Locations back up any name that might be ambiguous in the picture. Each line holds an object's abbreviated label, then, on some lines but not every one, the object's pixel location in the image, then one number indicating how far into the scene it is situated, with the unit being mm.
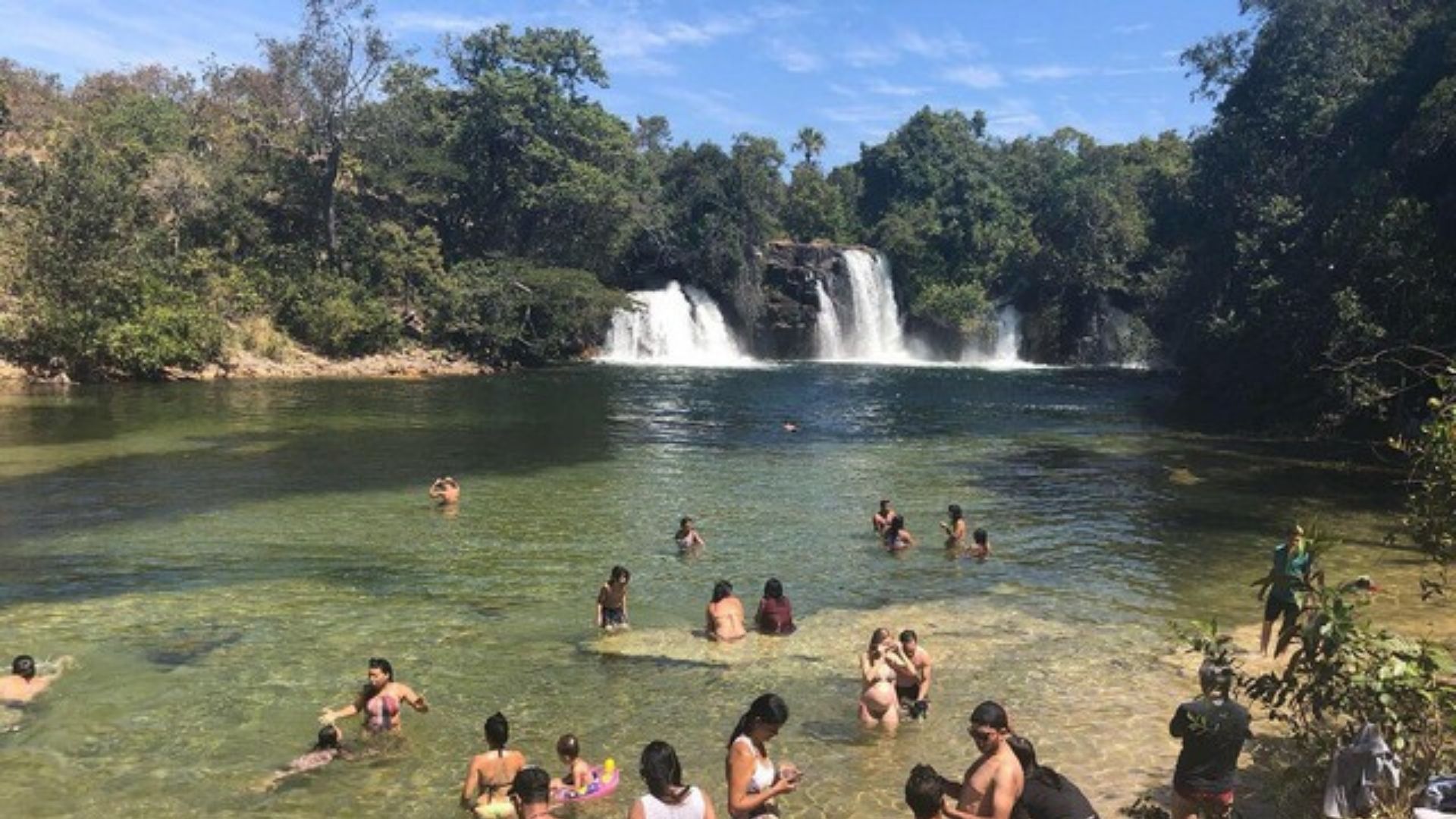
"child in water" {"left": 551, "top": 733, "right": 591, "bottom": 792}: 9453
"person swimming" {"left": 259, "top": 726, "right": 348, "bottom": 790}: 10109
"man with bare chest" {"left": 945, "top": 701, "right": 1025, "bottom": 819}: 7168
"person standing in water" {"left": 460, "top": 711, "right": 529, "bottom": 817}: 9273
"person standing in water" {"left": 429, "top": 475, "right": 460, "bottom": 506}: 23078
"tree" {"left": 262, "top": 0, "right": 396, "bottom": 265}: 59562
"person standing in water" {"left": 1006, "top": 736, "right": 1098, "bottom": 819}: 7238
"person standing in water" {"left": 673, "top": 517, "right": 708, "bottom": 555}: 19406
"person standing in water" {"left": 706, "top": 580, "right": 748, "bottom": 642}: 14070
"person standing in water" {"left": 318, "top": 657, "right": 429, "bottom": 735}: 10820
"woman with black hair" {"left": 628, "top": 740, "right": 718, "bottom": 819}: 6586
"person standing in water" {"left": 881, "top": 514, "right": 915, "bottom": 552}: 19875
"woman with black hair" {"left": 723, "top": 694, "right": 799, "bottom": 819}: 7250
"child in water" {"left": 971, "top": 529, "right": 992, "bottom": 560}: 19047
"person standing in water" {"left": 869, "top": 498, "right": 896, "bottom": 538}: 20531
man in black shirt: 8016
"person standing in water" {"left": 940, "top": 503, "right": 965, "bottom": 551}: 19953
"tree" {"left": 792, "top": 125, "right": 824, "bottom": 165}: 116125
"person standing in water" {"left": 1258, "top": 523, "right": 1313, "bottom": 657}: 11836
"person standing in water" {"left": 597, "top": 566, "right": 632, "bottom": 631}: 14367
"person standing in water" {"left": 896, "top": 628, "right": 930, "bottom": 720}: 11750
